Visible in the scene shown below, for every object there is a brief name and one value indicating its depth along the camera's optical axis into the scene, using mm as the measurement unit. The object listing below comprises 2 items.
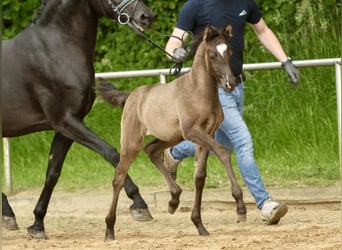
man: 15797
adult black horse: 15766
